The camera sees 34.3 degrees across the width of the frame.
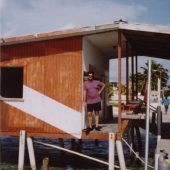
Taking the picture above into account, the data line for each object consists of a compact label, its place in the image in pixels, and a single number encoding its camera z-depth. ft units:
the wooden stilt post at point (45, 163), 29.53
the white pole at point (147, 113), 17.01
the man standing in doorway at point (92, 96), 29.15
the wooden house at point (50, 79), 30.09
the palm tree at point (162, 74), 210.83
